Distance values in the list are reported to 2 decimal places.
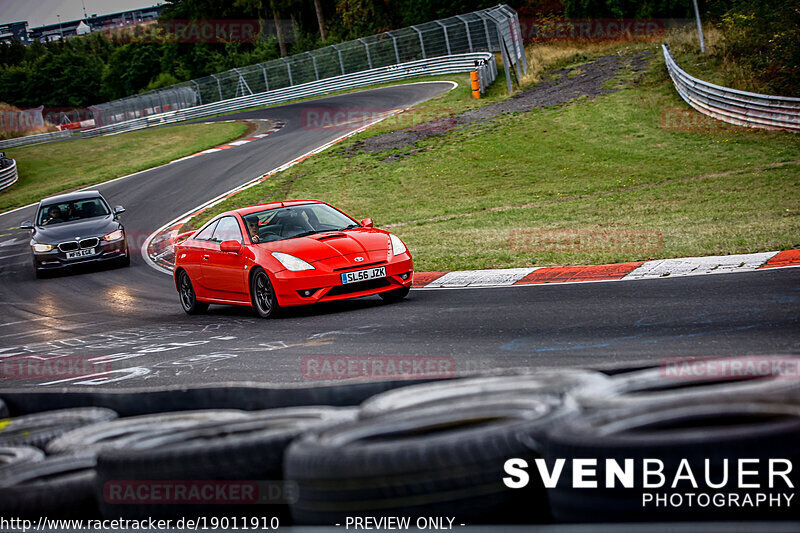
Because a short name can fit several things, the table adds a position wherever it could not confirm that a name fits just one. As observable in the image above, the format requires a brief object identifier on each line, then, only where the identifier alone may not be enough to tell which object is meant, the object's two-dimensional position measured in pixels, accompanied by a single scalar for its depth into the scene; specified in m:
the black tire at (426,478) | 5.83
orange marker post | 70.44
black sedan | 35.87
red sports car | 19.81
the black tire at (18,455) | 7.75
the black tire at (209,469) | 6.46
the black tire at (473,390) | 7.13
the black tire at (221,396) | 8.12
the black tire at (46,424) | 8.40
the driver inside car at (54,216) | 38.31
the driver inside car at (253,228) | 21.55
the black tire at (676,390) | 5.88
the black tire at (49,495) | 6.84
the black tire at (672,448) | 5.18
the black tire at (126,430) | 7.69
